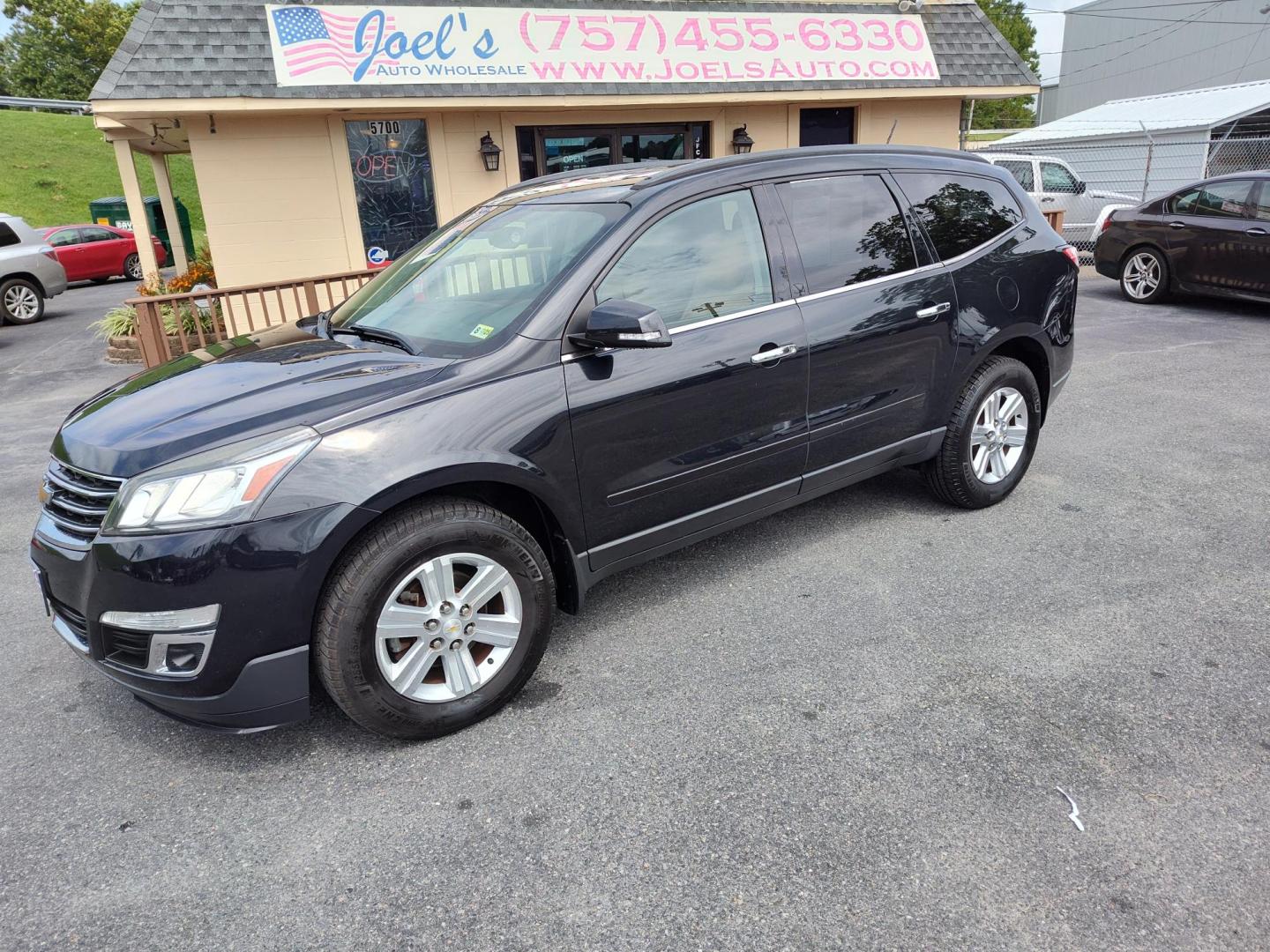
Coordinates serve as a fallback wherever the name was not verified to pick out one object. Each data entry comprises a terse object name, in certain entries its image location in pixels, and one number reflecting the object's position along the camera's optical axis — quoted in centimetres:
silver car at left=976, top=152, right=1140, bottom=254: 1407
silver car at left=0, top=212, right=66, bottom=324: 1391
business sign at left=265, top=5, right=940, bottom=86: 943
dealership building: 924
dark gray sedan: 959
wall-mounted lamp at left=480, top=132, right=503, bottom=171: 1059
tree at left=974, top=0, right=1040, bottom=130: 4978
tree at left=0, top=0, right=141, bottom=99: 4591
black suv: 254
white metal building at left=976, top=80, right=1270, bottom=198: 1861
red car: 1919
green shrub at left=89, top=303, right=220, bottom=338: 904
